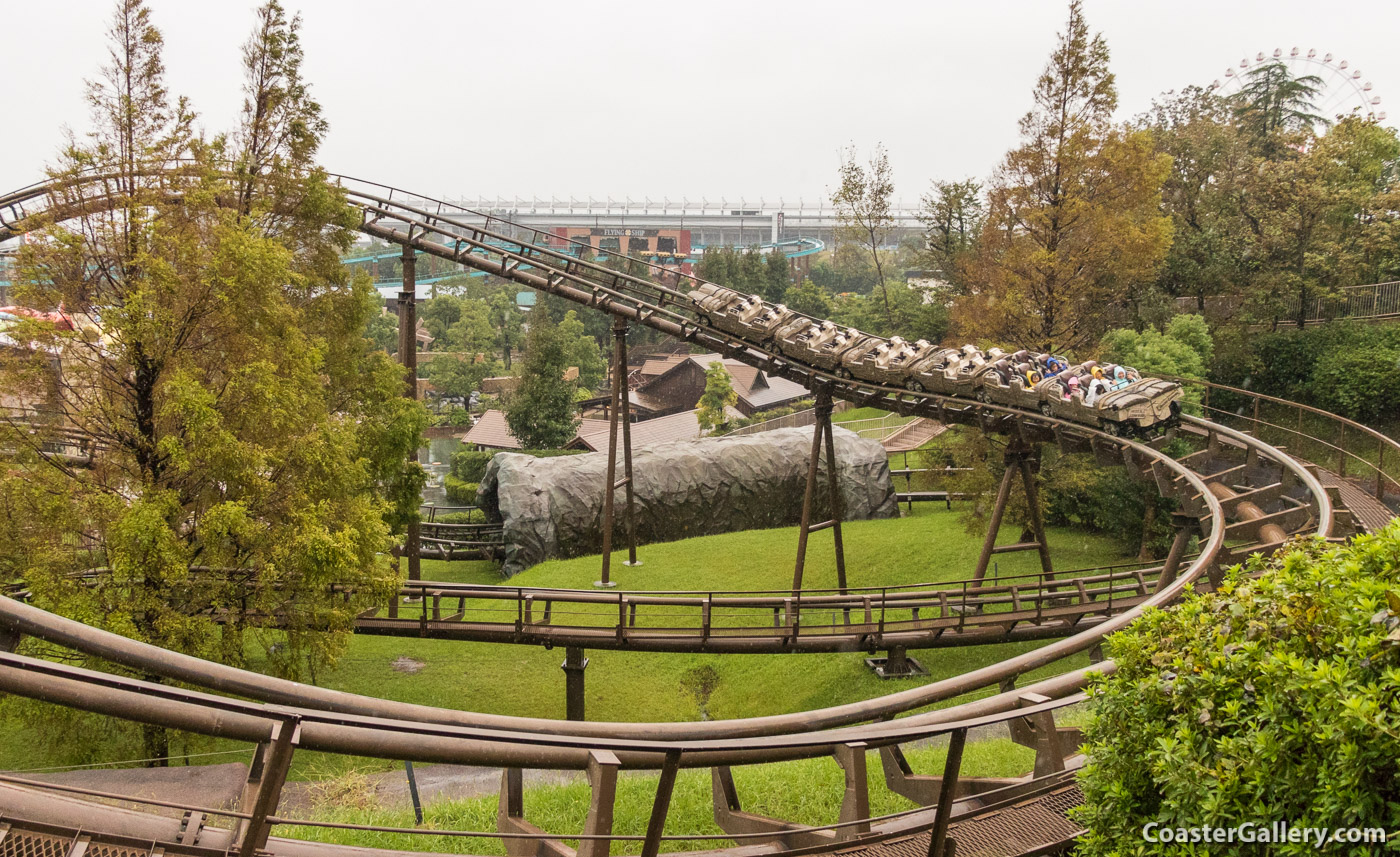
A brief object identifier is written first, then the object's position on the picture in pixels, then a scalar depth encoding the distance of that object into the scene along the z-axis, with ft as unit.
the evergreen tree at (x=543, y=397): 111.24
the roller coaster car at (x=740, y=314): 62.85
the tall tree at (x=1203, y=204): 85.97
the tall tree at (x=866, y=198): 138.00
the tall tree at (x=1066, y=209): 68.23
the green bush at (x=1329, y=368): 78.64
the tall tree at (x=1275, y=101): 116.98
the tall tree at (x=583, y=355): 131.91
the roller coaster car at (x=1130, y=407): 48.24
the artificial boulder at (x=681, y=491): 82.64
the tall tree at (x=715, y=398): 121.19
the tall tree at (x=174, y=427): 39.19
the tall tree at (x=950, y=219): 120.06
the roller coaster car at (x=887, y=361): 57.62
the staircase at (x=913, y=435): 112.98
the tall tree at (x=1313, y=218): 80.43
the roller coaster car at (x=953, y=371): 54.13
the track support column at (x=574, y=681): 47.73
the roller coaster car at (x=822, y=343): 60.44
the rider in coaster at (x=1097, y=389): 50.26
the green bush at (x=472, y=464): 111.86
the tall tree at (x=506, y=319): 173.38
